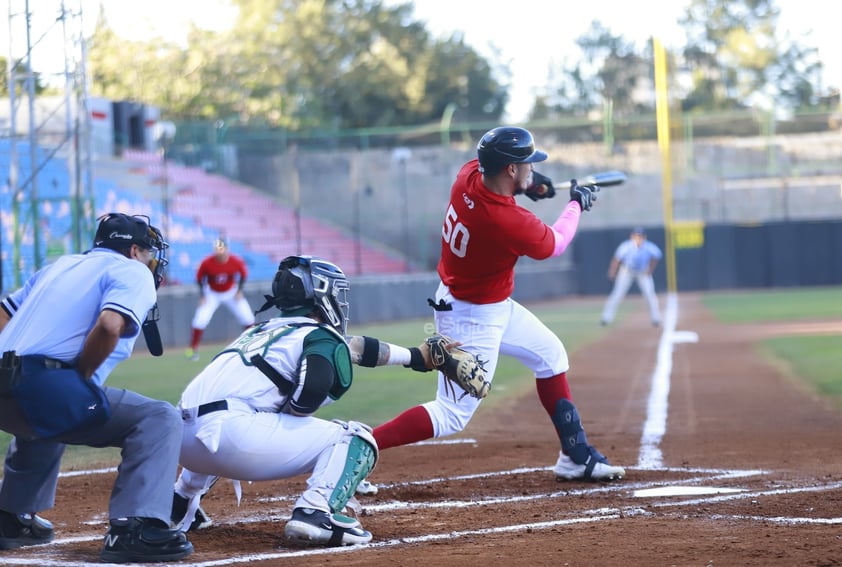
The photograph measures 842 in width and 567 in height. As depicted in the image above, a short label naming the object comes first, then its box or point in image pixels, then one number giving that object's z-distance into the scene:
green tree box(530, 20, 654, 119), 64.49
